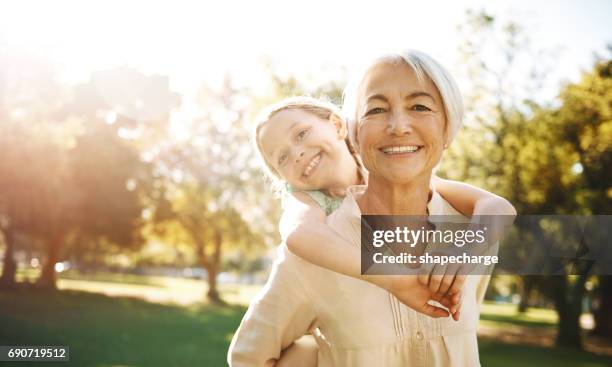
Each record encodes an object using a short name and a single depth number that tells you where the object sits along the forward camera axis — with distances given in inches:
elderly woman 64.2
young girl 83.0
